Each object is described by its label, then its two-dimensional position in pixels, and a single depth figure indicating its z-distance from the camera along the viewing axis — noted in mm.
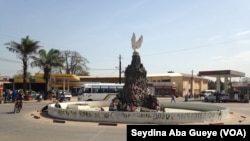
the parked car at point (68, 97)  53241
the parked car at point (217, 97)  56647
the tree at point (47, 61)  55544
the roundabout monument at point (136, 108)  21109
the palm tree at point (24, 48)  50969
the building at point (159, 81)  70469
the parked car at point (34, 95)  52922
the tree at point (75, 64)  97562
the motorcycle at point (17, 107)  28088
